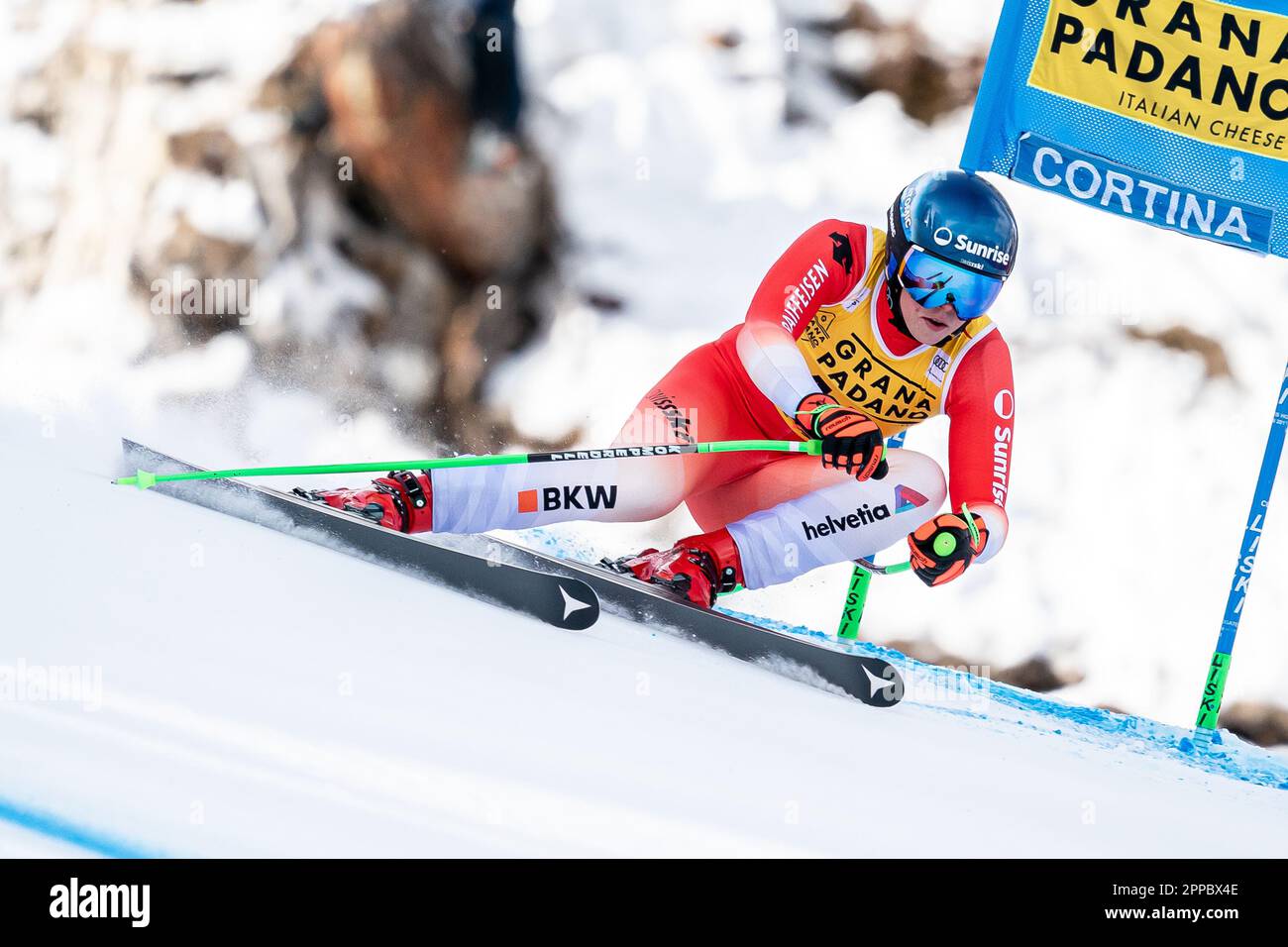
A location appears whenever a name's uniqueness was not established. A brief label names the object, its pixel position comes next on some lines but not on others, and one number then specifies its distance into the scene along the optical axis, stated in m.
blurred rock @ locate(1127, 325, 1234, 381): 12.84
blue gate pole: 6.53
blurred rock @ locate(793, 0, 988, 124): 13.36
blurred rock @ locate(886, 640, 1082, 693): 12.08
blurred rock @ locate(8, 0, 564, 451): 12.26
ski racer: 5.48
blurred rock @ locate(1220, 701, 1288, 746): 11.37
